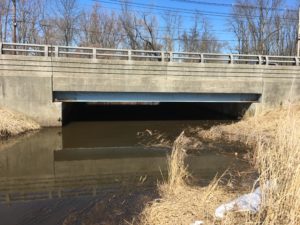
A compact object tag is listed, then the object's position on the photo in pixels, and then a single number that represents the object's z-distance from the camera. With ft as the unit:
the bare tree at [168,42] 97.91
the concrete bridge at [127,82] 42.24
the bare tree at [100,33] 96.31
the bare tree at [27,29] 86.81
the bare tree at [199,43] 106.67
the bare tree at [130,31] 93.90
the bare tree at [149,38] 92.87
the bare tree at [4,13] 84.77
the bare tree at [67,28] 93.75
